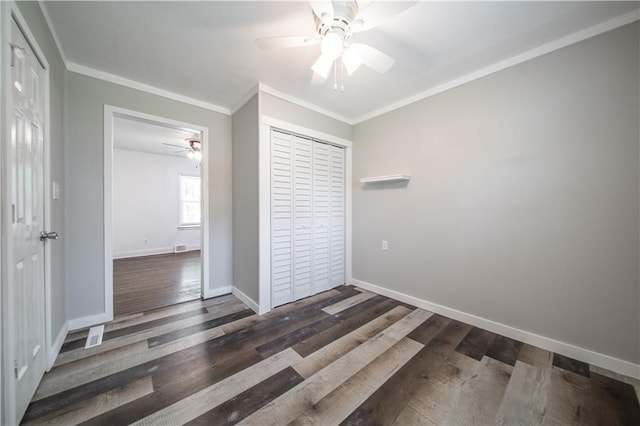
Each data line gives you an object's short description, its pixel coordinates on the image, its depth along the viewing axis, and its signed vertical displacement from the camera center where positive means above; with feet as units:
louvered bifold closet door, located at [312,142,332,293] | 9.87 -0.20
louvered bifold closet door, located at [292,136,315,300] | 9.20 -0.18
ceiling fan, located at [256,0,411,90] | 4.25 +3.61
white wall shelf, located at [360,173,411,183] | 8.70 +1.33
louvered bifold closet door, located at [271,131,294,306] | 8.54 -0.22
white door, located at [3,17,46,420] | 3.63 -0.21
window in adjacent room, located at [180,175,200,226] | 20.39 +1.11
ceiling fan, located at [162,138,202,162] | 14.70 +4.26
